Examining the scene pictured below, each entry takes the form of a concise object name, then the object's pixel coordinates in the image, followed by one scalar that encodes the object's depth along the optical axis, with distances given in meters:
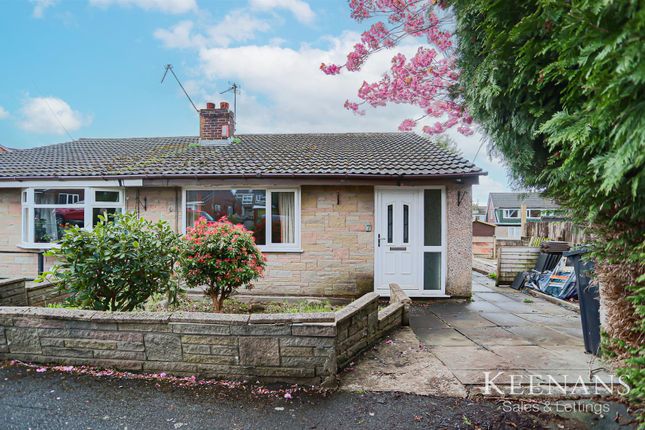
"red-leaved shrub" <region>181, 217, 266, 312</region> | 4.98
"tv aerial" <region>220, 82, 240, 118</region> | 11.60
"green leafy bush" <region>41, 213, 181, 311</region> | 3.92
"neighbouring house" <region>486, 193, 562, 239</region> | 36.12
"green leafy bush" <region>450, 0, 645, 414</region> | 1.73
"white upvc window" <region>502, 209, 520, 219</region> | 41.66
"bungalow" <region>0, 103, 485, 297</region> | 7.26
